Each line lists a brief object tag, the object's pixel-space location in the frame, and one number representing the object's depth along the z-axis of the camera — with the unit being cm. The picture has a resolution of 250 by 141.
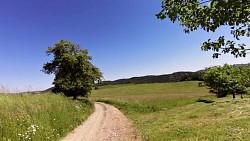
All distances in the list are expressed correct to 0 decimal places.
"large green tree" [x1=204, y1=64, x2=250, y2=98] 2236
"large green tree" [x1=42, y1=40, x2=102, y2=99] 2471
